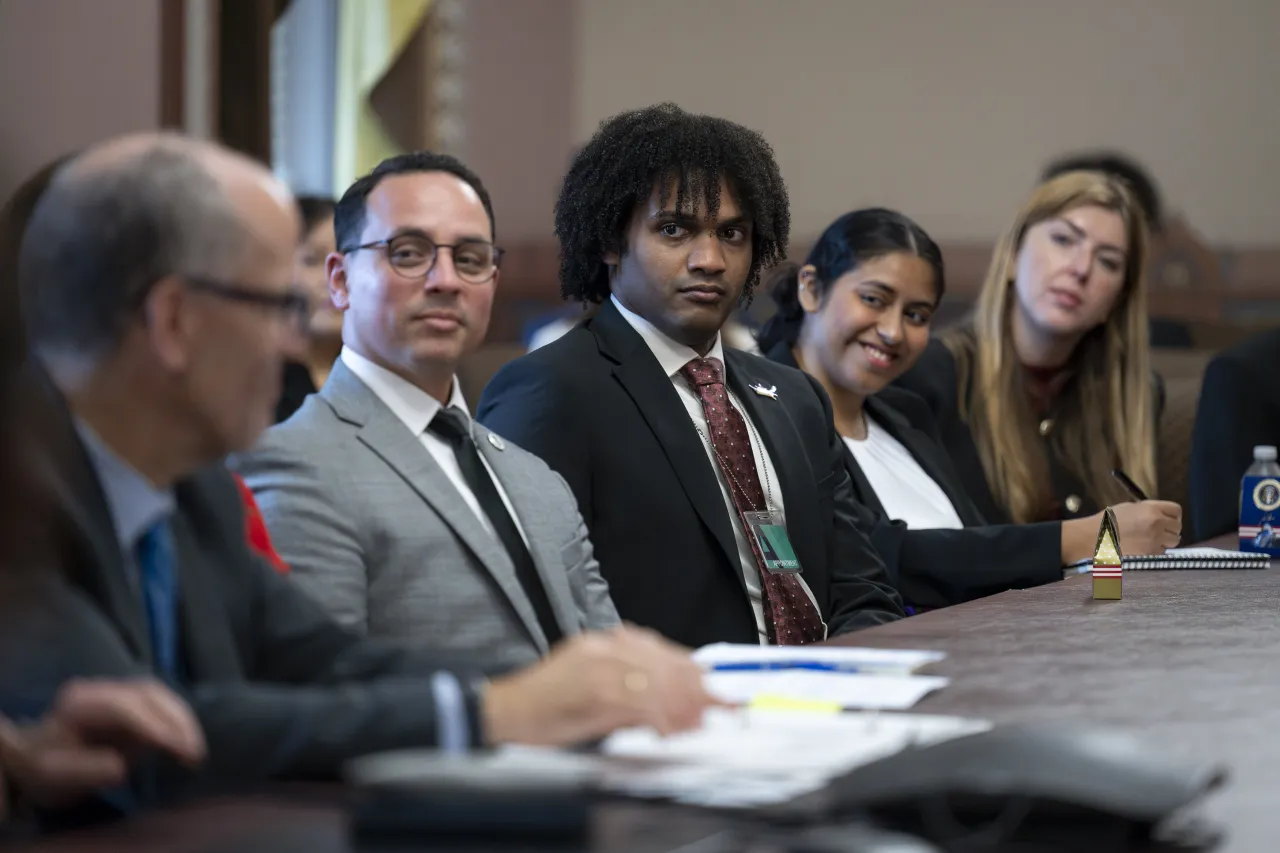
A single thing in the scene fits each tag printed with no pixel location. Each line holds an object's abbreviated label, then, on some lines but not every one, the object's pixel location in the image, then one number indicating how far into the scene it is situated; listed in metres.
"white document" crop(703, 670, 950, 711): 2.76
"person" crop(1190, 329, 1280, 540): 6.98
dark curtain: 8.93
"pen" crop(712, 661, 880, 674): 3.07
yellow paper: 2.66
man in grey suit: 3.72
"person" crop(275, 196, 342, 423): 6.95
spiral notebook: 5.50
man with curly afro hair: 4.90
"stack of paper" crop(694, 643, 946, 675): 3.09
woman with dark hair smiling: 6.44
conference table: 1.96
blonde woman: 7.15
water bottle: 6.01
